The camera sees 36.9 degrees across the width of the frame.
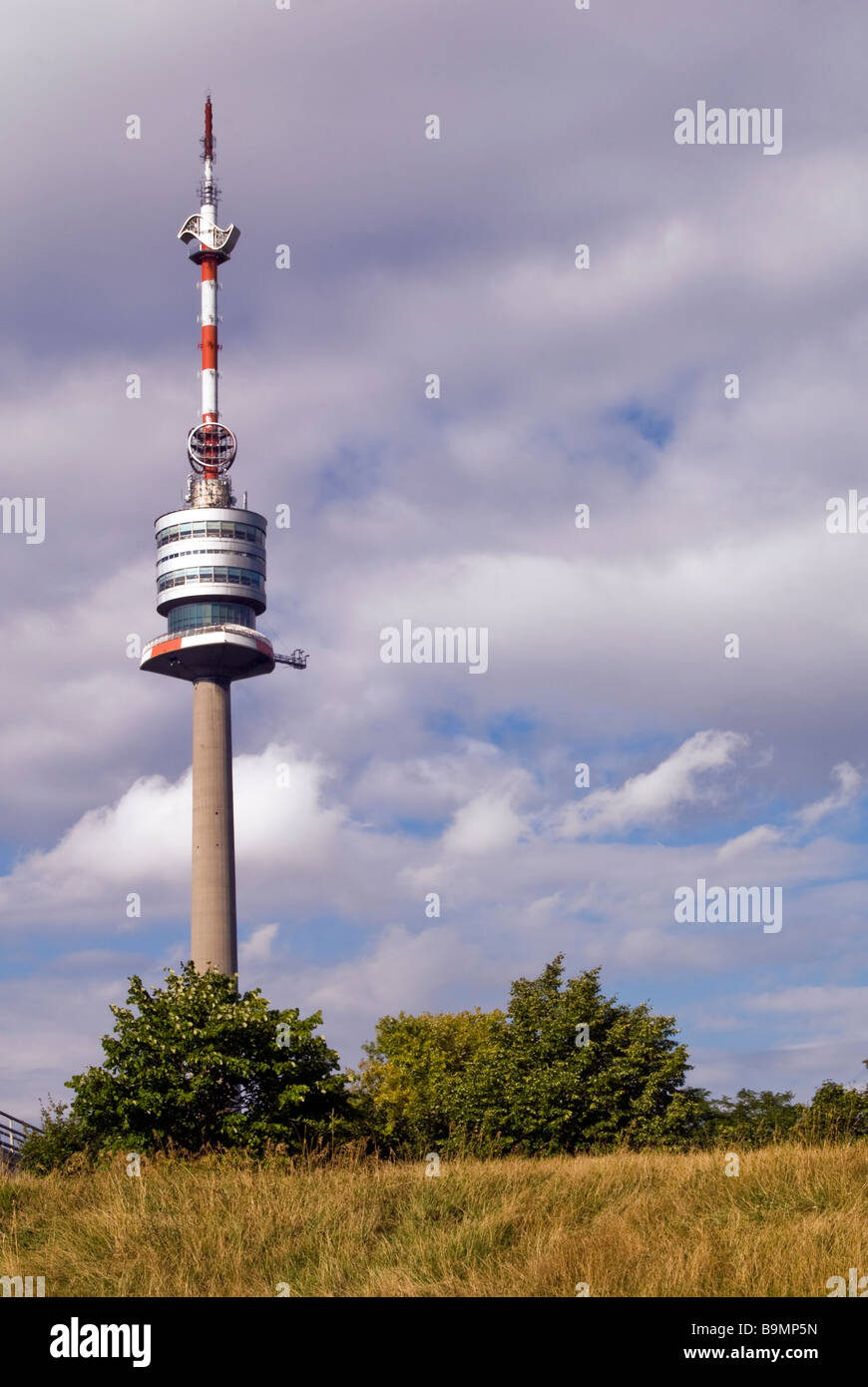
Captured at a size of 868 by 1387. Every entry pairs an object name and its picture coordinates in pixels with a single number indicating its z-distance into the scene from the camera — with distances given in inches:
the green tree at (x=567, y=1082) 1940.2
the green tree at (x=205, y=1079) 1525.6
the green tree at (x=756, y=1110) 2124.4
